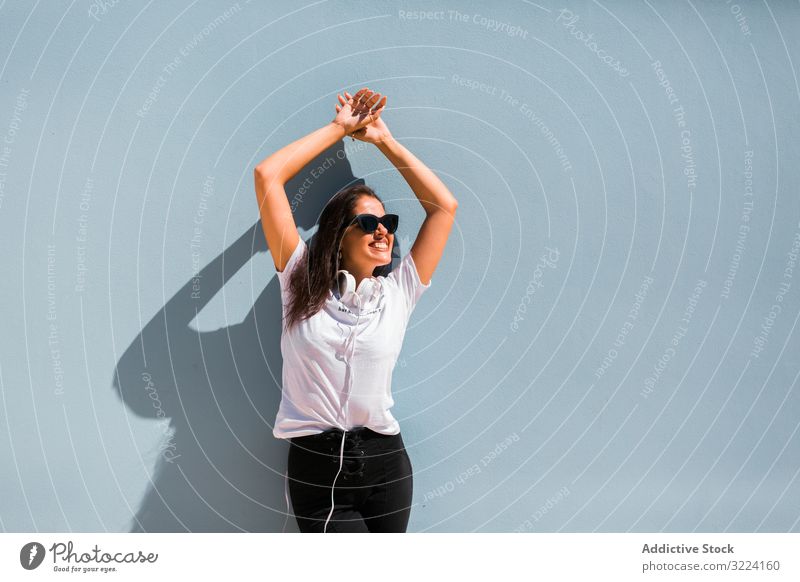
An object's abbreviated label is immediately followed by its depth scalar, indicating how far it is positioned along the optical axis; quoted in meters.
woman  2.32
